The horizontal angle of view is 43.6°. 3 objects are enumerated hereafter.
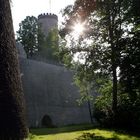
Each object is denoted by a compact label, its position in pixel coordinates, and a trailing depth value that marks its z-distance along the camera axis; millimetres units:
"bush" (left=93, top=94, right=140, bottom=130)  10014
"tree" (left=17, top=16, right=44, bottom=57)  25811
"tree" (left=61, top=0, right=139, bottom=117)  10267
